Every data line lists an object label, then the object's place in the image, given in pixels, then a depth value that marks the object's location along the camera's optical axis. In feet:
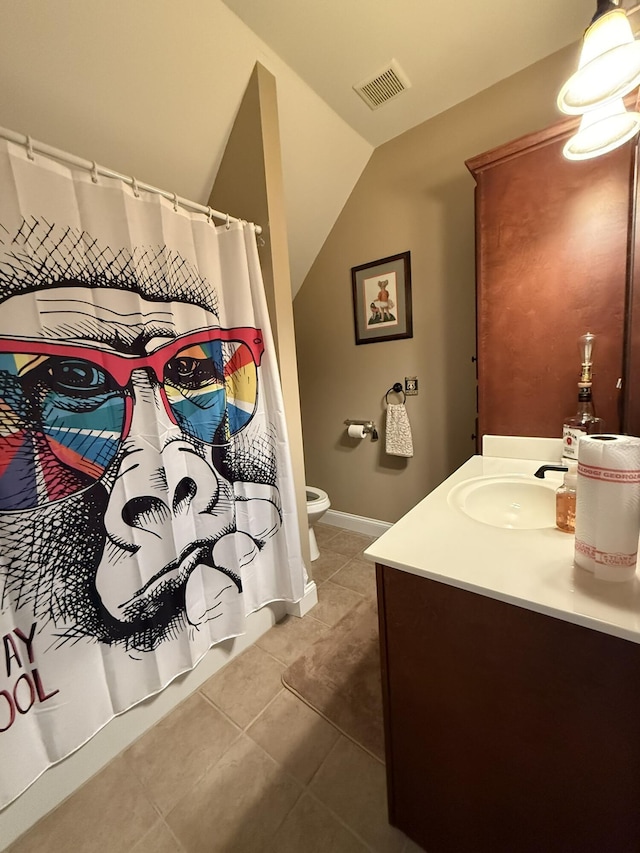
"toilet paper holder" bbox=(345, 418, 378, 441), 7.40
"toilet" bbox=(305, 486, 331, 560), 6.48
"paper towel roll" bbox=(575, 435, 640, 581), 1.79
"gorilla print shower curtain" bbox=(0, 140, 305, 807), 2.81
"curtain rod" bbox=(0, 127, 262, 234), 2.75
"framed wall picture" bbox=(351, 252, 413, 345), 6.43
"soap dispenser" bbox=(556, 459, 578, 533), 2.50
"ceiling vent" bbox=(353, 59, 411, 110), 4.74
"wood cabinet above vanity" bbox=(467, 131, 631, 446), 3.65
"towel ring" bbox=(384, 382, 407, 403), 6.80
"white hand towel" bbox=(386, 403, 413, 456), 6.76
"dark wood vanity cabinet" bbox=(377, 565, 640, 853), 1.73
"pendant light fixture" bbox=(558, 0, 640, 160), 2.59
